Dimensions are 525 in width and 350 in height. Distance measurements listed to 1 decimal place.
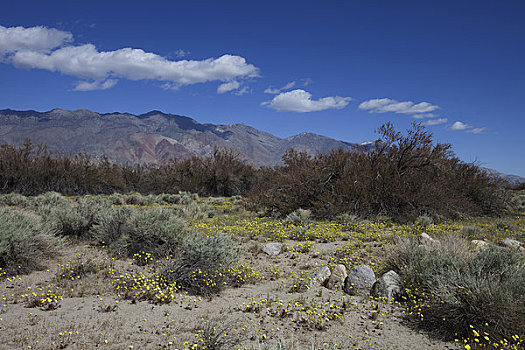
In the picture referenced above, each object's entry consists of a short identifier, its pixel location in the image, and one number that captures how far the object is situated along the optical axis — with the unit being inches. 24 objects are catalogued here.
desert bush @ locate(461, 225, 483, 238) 363.3
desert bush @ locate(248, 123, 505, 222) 482.9
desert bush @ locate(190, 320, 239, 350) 136.8
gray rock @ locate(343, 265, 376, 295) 203.9
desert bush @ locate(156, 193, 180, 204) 739.3
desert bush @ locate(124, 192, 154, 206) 680.4
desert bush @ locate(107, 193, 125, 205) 666.8
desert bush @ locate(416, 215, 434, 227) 424.8
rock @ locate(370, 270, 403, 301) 195.3
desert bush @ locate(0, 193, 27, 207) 543.3
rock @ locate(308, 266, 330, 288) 219.5
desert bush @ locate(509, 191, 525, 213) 656.0
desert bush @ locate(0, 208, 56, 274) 223.9
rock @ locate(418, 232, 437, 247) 252.9
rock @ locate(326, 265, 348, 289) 214.8
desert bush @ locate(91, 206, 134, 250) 300.5
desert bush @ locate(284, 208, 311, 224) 437.1
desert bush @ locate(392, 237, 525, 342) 147.6
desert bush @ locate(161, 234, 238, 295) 209.0
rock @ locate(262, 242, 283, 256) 300.2
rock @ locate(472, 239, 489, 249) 270.5
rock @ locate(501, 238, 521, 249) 311.9
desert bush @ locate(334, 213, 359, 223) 444.1
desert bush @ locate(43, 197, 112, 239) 323.3
